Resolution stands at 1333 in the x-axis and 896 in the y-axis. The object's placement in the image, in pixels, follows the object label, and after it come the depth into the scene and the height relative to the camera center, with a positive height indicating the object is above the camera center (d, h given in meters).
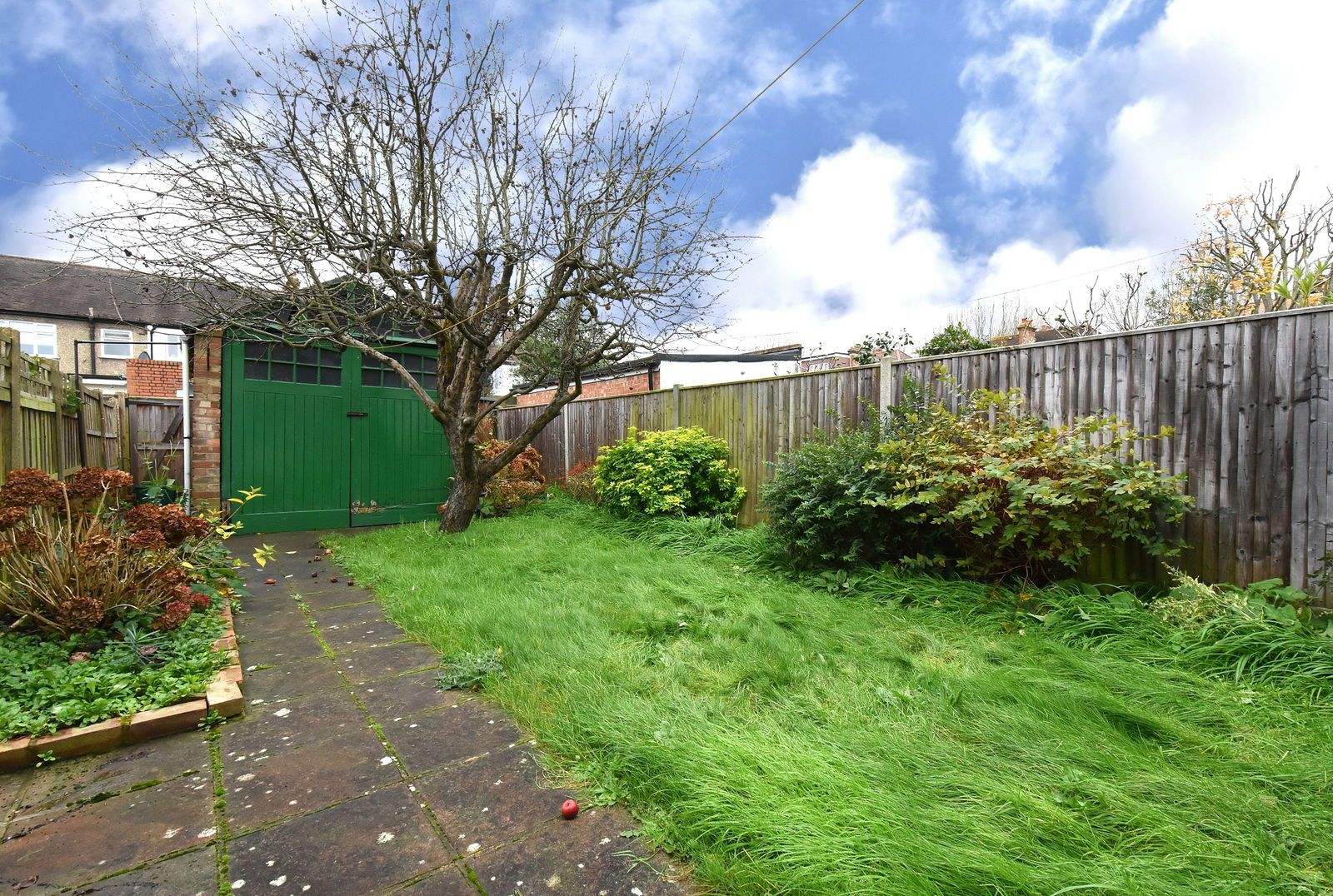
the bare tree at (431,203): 5.19 +2.27
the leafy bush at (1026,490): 3.22 -0.28
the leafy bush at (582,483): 8.07 -0.65
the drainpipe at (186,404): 6.74 +0.34
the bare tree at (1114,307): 15.88 +3.74
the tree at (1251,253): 11.82 +4.13
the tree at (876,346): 10.47 +1.82
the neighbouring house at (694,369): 15.65 +1.88
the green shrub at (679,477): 6.29 -0.43
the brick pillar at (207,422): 6.91 +0.13
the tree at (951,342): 7.99 +1.42
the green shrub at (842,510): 4.11 -0.52
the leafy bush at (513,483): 8.03 -0.68
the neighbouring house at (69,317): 18.73 +3.76
